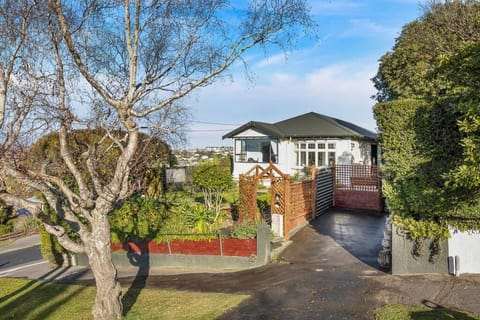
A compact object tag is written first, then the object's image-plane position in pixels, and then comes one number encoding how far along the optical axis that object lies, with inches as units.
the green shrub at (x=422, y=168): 268.5
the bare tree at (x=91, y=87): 201.0
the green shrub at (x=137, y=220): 415.5
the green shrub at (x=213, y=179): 486.9
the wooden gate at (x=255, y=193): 439.5
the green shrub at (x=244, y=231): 366.0
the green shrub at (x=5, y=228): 775.5
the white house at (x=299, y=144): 932.6
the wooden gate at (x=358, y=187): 601.0
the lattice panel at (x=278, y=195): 440.0
